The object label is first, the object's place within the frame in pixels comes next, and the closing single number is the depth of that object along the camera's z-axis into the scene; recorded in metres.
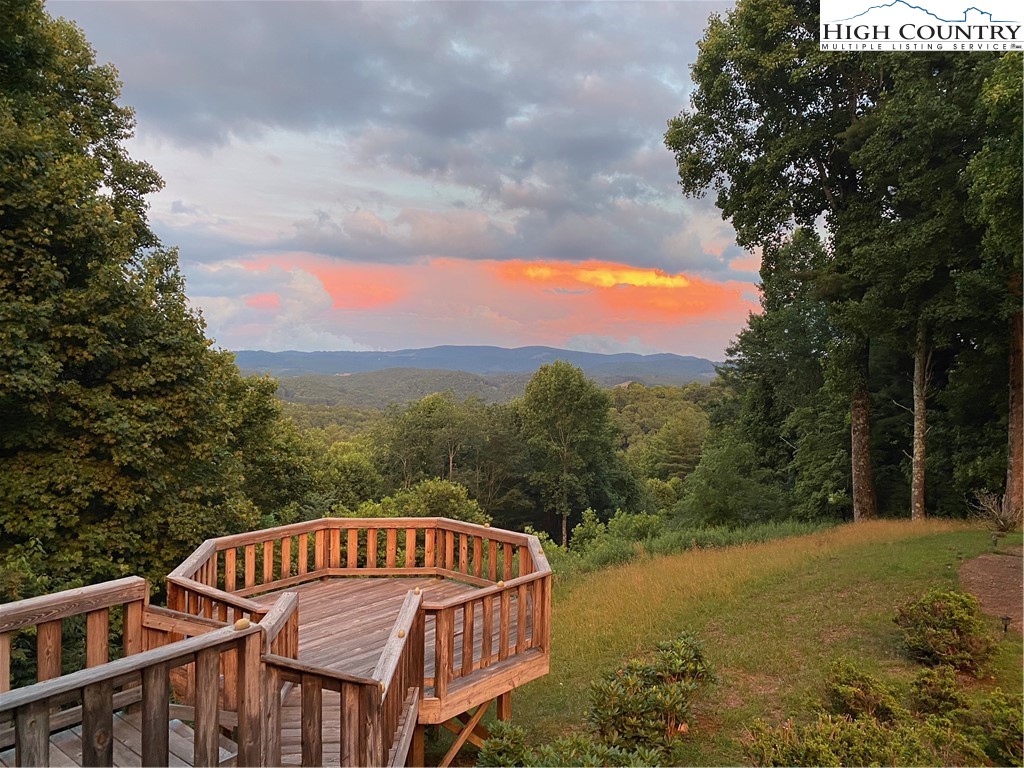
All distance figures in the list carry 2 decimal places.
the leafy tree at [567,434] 38.75
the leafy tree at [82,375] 7.52
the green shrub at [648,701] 4.14
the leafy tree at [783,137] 13.06
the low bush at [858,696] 4.33
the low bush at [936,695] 4.44
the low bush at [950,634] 5.38
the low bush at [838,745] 3.37
